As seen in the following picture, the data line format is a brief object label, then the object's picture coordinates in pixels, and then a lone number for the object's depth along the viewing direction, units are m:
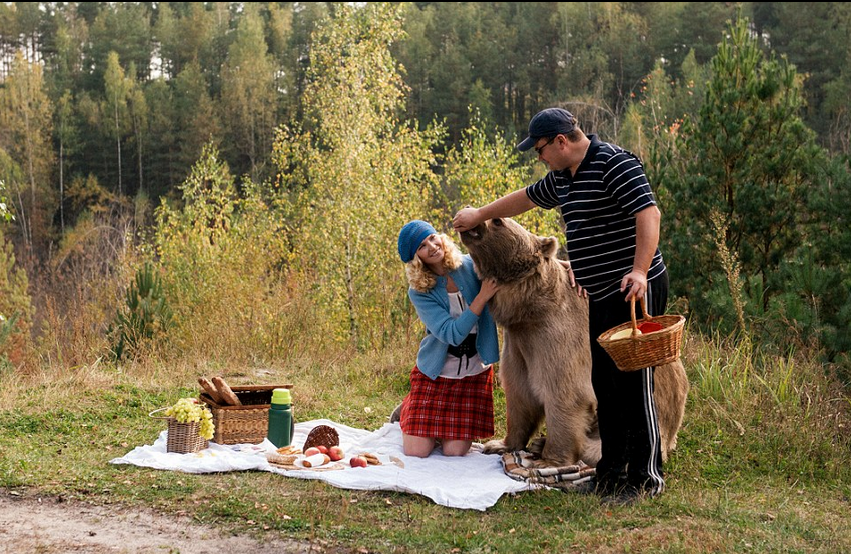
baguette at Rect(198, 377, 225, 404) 5.44
